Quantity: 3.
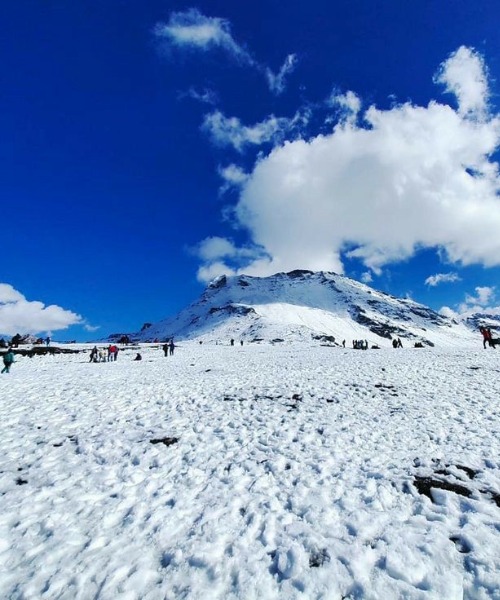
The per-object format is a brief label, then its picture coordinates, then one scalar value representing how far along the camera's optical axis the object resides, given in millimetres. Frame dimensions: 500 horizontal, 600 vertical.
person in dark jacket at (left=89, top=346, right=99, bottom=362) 46156
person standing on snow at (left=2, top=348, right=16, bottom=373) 28797
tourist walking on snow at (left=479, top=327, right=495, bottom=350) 37853
